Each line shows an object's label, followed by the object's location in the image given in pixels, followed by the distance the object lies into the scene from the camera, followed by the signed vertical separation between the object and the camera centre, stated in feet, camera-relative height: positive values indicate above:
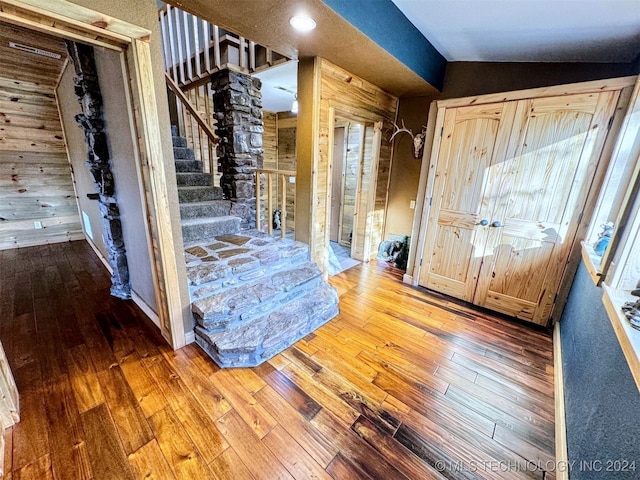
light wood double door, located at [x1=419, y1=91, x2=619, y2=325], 6.79 -0.43
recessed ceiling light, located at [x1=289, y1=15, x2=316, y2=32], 5.52 +3.20
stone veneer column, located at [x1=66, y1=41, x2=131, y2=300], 7.06 +0.16
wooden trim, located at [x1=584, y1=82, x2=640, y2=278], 5.93 +1.04
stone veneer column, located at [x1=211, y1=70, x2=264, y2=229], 10.19 +1.33
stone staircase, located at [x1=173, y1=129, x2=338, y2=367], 6.32 -3.35
